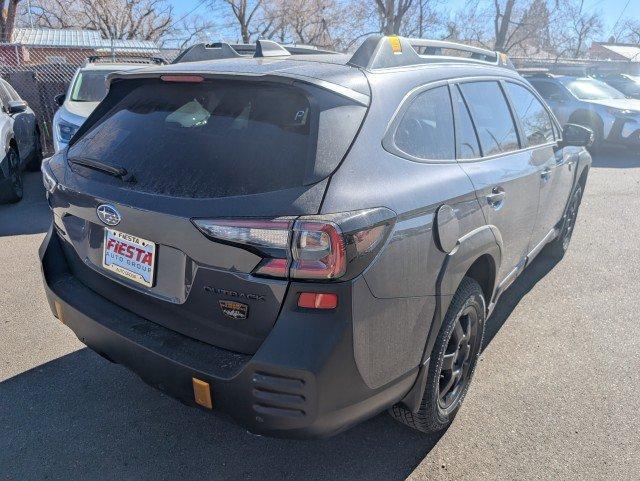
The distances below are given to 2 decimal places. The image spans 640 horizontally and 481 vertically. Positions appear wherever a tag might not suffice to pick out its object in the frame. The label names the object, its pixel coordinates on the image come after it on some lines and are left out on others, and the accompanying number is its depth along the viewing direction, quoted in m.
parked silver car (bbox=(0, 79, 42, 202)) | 6.65
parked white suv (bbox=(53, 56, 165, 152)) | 6.89
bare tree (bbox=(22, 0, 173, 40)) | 33.00
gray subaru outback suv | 1.85
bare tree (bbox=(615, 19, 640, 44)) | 51.31
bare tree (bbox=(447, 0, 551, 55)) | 27.58
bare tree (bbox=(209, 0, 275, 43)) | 29.31
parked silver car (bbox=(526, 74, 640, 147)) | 11.55
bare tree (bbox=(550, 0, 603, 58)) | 40.59
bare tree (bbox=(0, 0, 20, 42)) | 24.69
